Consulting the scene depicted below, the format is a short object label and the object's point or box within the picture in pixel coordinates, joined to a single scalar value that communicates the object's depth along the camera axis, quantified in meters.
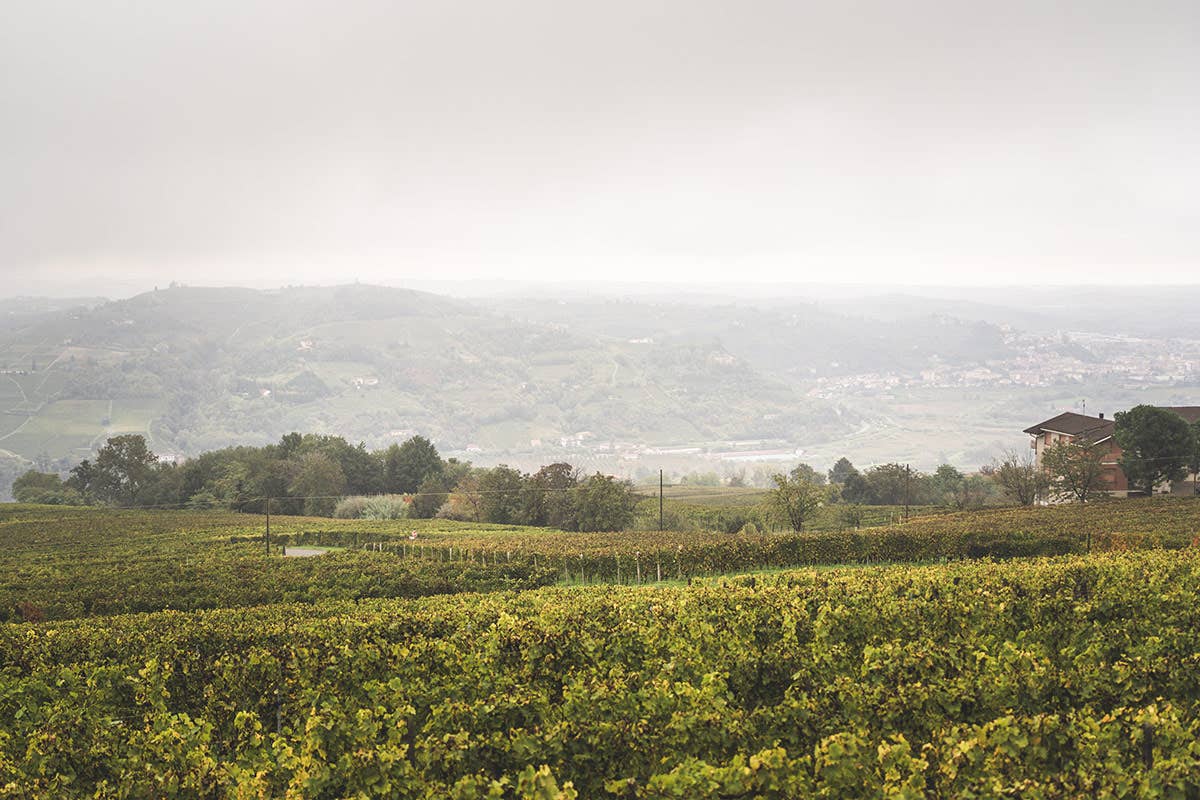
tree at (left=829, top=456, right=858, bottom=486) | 127.40
